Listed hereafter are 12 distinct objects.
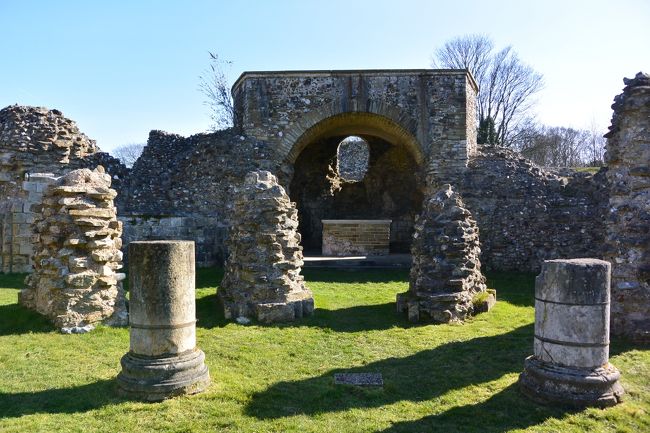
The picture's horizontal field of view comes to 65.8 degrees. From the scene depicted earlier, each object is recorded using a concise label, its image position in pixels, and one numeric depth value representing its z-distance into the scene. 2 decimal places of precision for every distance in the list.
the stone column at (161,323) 5.44
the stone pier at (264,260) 8.82
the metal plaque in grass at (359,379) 5.88
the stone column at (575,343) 5.27
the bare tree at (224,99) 31.25
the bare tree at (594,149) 42.72
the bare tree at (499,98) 35.19
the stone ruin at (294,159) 13.85
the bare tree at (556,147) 35.03
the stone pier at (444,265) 8.79
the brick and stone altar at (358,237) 16.08
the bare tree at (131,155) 52.58
